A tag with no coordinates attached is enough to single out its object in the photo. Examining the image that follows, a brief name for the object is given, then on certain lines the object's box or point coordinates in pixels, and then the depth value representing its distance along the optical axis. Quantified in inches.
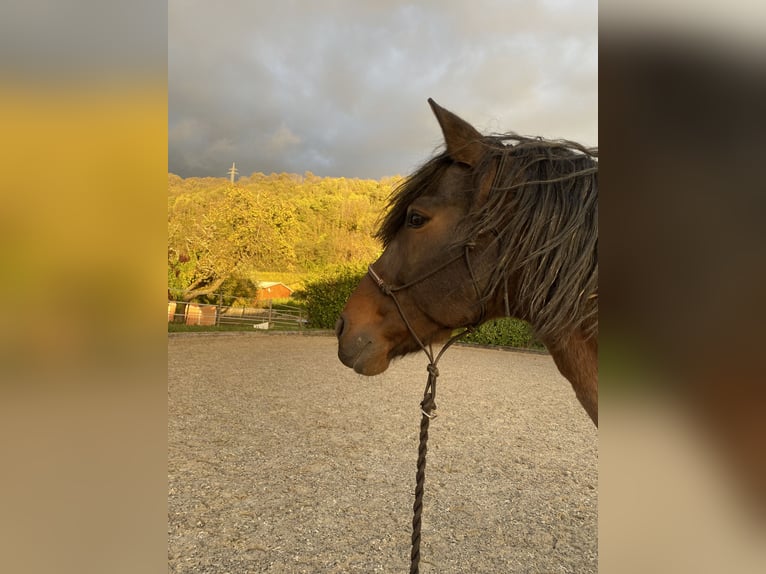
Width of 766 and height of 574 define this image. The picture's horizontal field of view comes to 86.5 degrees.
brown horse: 53.0
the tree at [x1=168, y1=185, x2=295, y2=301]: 676.7
